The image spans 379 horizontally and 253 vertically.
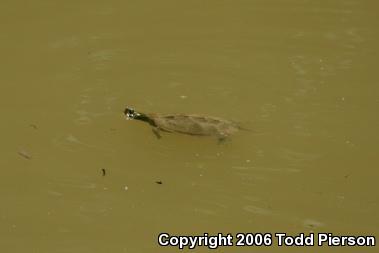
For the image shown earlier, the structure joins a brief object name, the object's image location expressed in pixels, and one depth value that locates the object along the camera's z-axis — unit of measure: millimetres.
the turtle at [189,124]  7609
